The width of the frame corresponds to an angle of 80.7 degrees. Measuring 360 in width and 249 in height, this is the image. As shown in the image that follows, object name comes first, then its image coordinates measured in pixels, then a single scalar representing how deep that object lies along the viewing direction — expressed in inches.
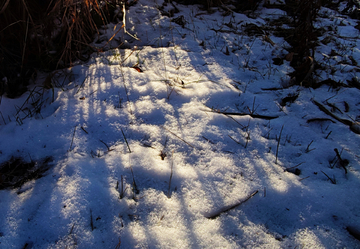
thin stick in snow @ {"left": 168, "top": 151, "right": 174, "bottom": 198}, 47.1
